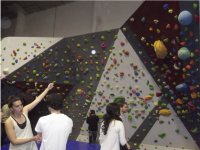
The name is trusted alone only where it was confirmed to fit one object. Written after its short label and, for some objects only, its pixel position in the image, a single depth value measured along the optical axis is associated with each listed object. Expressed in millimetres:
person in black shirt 6965
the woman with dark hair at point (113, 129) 3066
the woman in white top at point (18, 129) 2652
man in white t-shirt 2518
